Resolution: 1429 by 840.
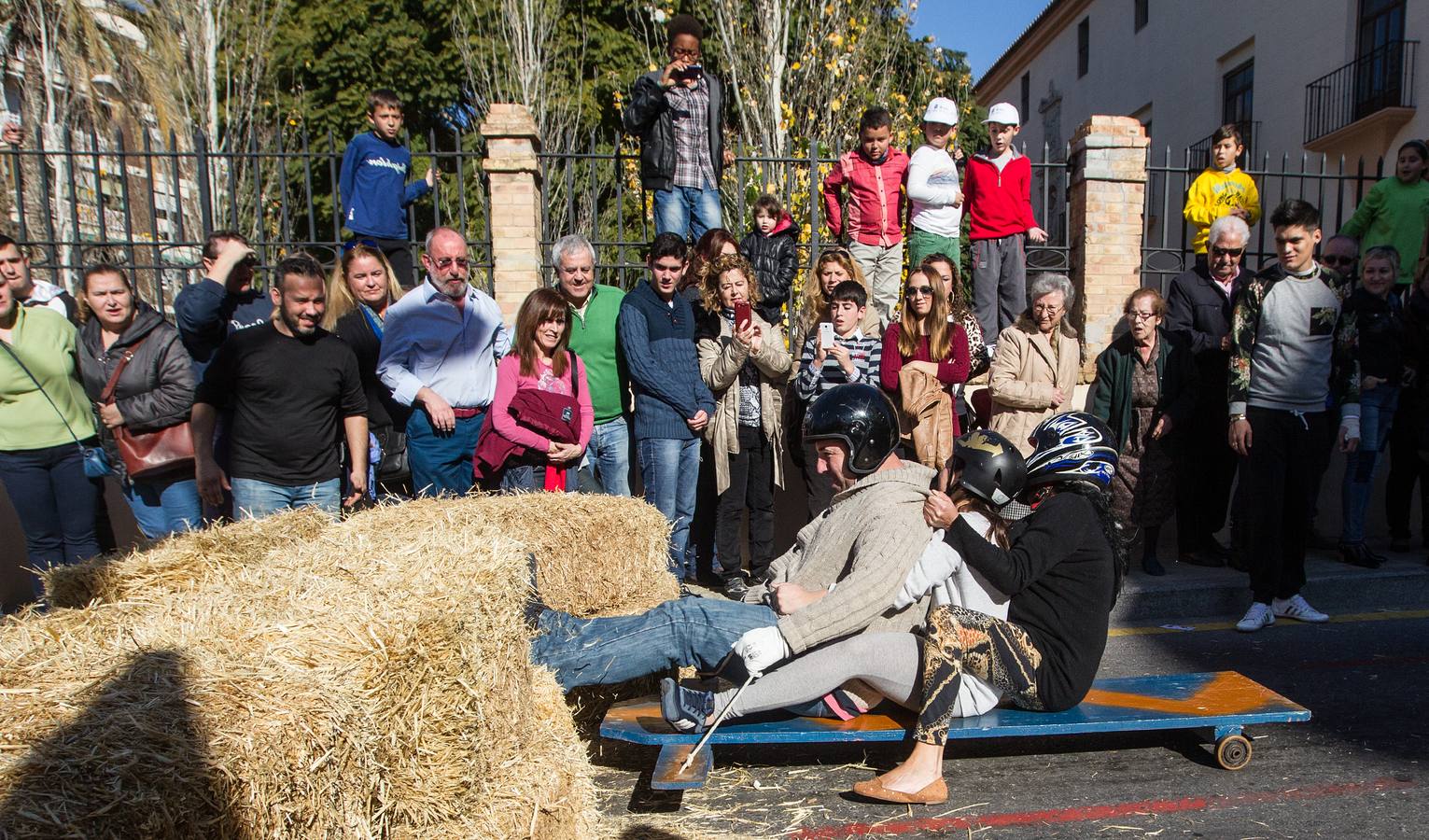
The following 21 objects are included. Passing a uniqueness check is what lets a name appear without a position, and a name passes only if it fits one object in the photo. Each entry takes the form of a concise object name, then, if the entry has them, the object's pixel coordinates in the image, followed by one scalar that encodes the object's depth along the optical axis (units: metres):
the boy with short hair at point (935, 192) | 8.09
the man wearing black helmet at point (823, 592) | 3.90
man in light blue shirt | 6.09
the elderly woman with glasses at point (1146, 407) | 7.08
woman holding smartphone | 6.78
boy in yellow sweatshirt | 8.50
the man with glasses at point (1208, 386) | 7.36
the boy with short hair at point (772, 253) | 7.69
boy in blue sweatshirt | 7.95
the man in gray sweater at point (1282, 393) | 6.15
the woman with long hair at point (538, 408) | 5.99
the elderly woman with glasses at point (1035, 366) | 6.86
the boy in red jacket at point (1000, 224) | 8.21
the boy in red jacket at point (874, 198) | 8.12
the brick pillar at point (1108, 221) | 8.84
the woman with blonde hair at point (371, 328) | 6.23
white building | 17.27
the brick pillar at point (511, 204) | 8.58
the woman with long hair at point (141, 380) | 5.78
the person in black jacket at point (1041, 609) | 3.86
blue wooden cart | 3.91
